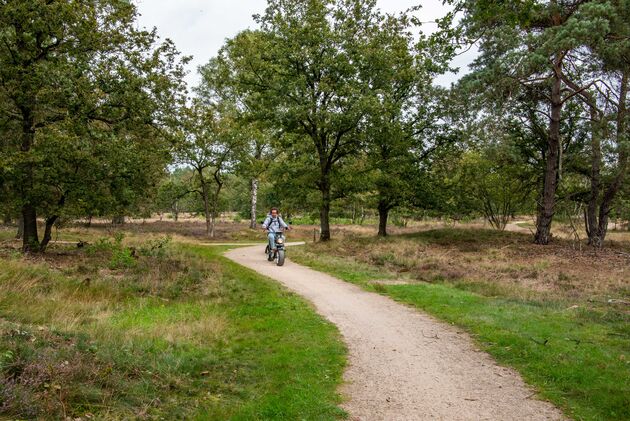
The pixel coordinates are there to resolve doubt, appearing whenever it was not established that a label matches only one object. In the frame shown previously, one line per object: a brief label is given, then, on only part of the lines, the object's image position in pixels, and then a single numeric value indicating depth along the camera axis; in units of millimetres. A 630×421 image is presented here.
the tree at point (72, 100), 14102
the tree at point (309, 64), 22828
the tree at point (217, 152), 33688
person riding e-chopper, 17253
